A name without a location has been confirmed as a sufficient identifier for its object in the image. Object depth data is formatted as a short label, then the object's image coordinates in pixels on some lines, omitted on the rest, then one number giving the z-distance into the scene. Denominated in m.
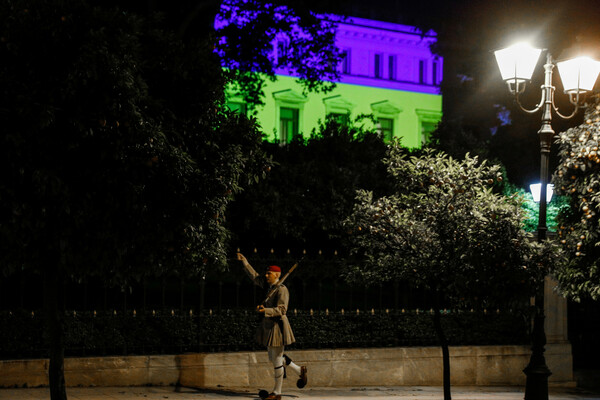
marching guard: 10.54
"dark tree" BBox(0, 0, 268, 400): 7.30
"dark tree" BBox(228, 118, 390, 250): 17.25
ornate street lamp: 10.66
